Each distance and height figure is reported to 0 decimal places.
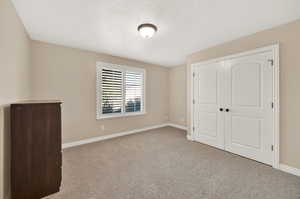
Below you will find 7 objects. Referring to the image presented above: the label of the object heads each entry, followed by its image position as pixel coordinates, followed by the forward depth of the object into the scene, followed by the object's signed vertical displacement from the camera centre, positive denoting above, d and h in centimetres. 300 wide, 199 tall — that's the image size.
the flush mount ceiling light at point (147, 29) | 221 +119
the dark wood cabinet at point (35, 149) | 153 -61
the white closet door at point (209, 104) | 309 -12
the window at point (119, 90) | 373 +28
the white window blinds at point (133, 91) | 427 +28
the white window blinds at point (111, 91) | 379 +25
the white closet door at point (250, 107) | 239 -15
